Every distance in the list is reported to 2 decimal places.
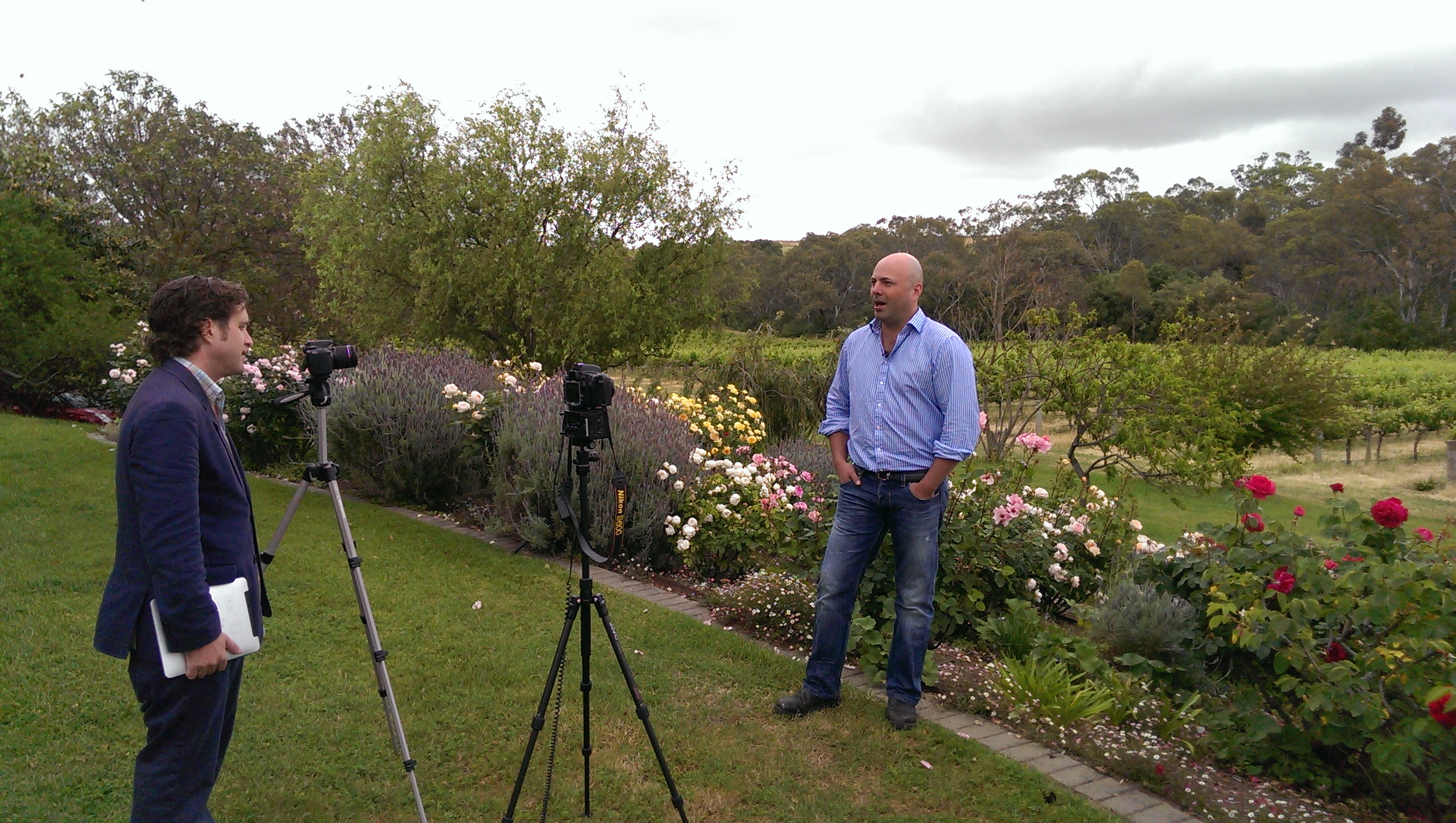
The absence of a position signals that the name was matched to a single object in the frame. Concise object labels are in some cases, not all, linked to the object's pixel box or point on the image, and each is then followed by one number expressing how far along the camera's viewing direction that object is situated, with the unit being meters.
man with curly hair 2.38
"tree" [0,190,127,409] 13.78
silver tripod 3.36
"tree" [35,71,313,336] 21.09
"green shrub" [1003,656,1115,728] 4.24
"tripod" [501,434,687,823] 3.05
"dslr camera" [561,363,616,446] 3.11
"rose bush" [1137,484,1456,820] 3.42
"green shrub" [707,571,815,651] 5.44
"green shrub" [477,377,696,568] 7.05
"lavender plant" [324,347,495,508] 8.47
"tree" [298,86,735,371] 16.17
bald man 4.03
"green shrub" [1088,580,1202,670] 4.50
